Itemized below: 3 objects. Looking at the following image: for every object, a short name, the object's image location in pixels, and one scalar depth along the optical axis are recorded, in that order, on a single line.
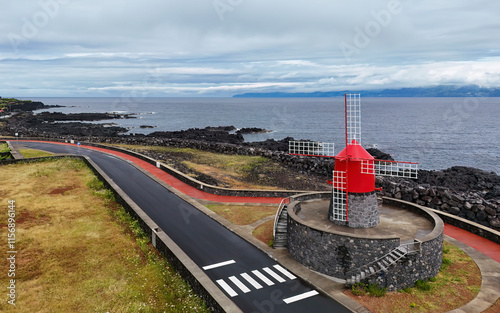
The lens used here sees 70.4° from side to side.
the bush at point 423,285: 14.85
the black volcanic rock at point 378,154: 56.44
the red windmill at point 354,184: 16.69
